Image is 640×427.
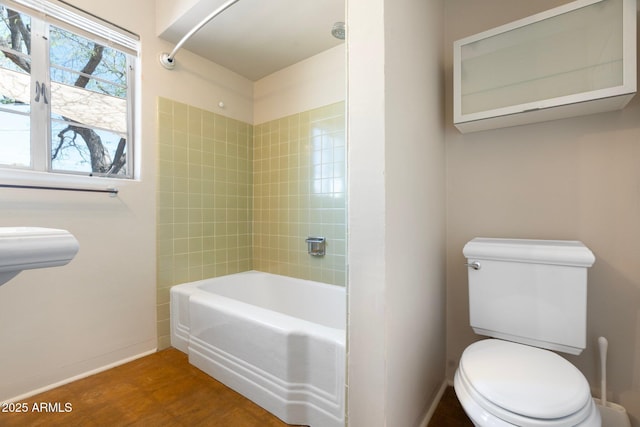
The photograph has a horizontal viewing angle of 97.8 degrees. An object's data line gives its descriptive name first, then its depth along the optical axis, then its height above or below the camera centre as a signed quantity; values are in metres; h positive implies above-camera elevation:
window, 1.53 +0.75
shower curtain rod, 1.59 +1.15
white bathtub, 1.28 -0.76
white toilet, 0.83 -0.53
